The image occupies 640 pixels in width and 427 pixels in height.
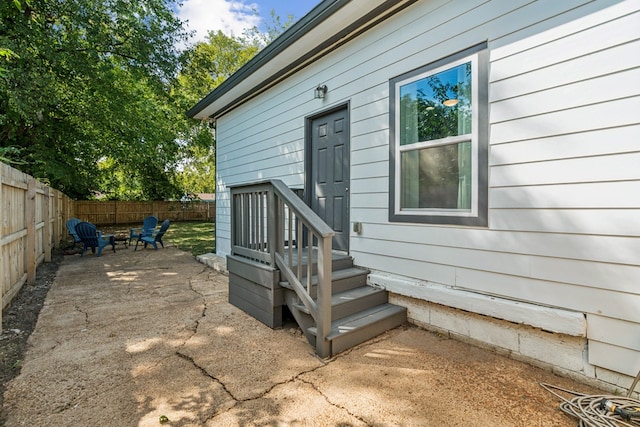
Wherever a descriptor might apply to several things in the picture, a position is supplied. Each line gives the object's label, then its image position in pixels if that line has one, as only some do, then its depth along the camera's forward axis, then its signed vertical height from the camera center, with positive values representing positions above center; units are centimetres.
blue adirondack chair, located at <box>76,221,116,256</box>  739 -63
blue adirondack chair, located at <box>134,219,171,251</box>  845 -75
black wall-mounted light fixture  424 +161
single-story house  206 +27
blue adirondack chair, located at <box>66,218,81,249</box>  759 -43
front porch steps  266 -99
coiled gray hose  171 -116
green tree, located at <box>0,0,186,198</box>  694 +364
